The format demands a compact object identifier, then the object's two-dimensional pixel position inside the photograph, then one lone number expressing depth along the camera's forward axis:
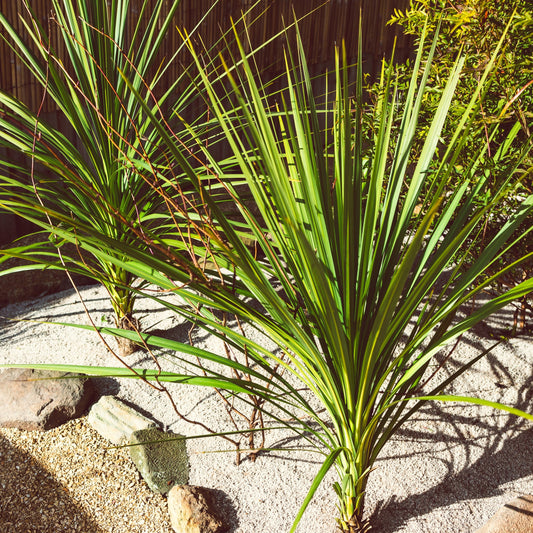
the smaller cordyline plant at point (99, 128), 1.88
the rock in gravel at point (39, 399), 2.07
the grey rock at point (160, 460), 1.85
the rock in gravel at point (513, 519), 1.60
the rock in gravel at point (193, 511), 1.66
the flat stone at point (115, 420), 2.00
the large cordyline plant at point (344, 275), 1.09
